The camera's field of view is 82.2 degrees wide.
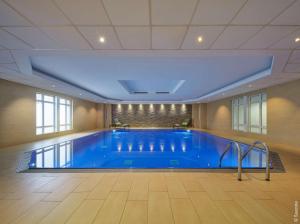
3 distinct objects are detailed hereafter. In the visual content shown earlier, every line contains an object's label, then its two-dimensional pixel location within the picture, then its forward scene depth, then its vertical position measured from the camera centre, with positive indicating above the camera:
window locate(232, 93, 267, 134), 9.16 +0.08
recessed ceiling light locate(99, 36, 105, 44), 3.44 +1.53
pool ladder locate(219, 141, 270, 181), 3.21 -0.95
